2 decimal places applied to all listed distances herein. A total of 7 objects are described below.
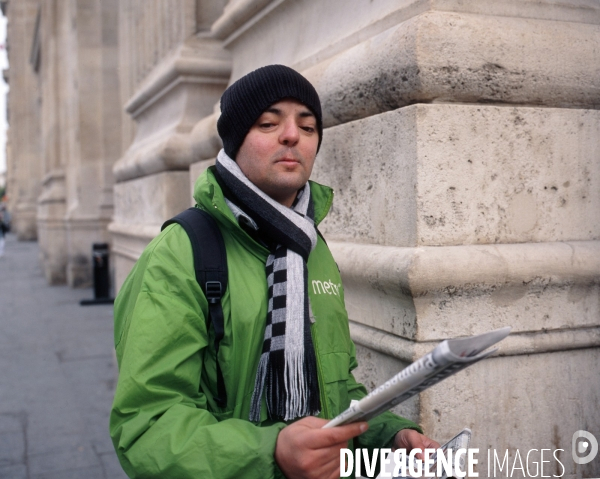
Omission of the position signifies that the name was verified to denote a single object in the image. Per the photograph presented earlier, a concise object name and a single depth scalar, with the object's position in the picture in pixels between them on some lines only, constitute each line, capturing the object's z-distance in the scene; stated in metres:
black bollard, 10.99
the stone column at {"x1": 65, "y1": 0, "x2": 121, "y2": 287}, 12.09
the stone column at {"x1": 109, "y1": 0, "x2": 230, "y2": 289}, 4.96
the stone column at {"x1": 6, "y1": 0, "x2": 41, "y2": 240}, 28.88
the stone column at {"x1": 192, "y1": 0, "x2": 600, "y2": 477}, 2.27
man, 1.48
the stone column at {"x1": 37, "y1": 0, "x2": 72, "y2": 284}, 14.34
